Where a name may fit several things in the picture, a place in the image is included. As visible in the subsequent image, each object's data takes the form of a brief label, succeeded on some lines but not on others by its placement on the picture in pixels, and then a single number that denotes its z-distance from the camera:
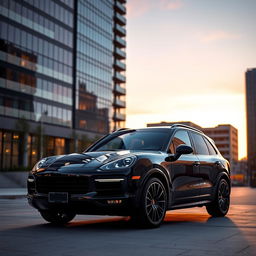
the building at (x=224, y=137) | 178.88
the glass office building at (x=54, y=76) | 52.19
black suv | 6.87
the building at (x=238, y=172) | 188.82
